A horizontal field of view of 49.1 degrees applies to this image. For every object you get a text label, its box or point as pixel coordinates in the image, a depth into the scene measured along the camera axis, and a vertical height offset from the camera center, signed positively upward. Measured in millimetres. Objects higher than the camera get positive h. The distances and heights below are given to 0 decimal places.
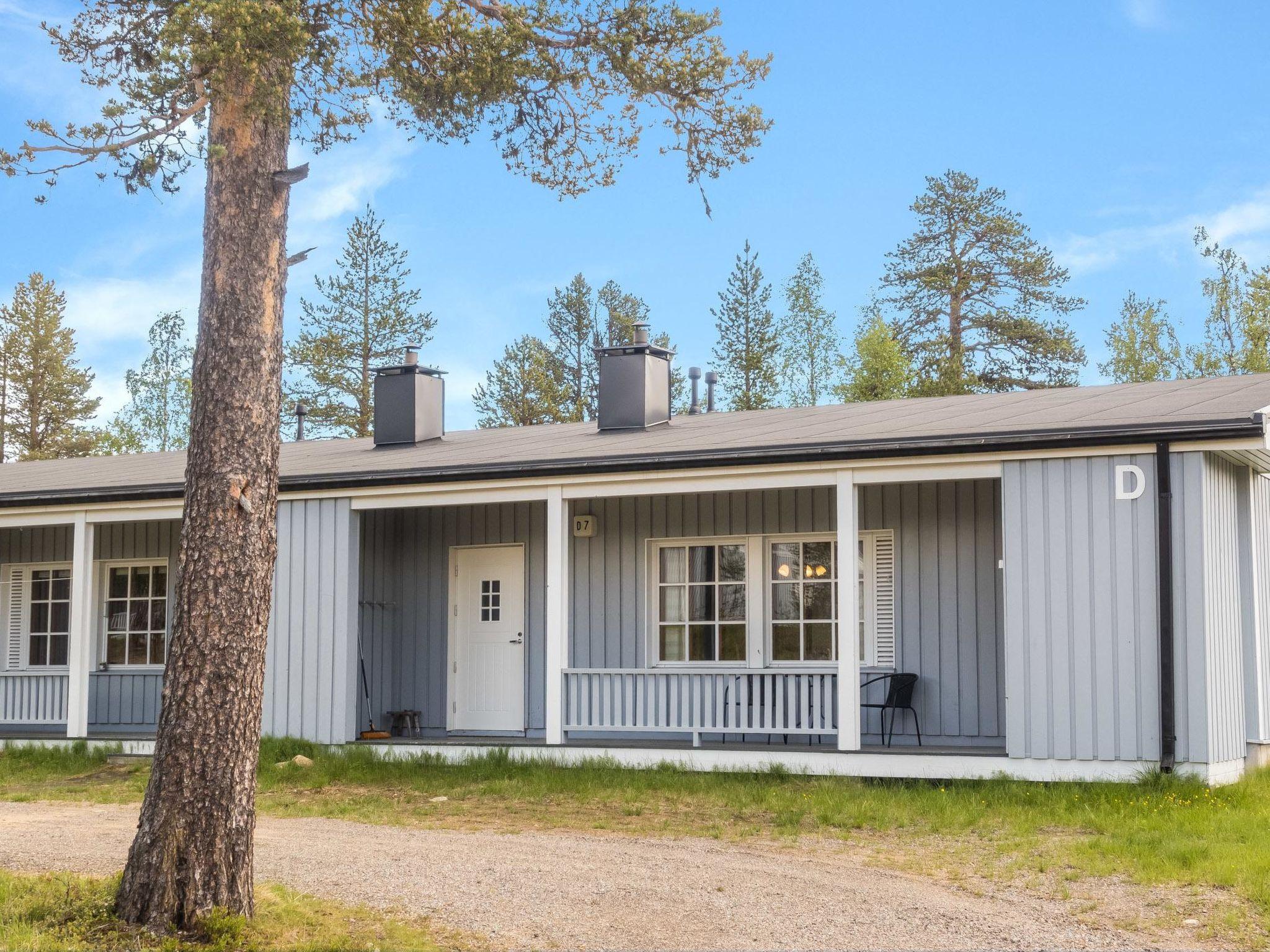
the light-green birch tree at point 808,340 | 38438 +7316
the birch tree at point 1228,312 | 33906 +7247
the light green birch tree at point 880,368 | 34688 +5950
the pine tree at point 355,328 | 36812 +7347
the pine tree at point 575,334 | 40188 +7869
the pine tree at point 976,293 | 35594 +8169
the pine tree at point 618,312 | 39938 +8453
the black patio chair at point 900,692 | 11773 -743
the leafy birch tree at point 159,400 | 39969 +5983
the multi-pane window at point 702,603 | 13055 +17
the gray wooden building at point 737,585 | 9867 +178
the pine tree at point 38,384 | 42500 +6797
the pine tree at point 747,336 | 36156 +7015
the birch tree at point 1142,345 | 35938 +6748
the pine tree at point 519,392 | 37500 +5790
